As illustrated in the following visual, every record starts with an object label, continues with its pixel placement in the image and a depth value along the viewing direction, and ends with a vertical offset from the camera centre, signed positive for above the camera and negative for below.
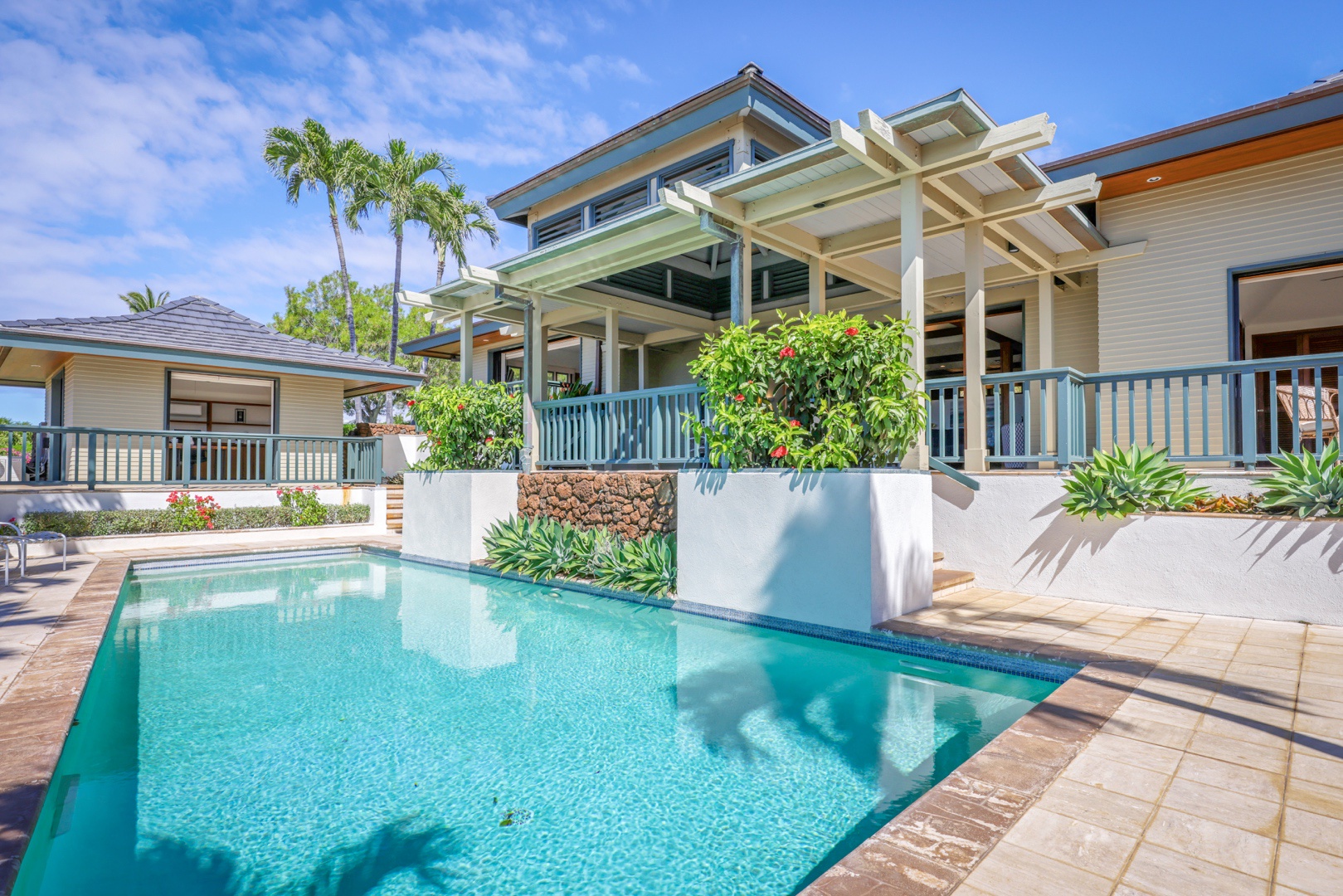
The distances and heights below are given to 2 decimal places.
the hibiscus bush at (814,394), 5.41 +0.56
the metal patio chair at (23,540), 7.42 -0.87
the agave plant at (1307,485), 4.84 -0.21
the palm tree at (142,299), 30.69 +7.48
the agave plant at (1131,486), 5.49 -0.24
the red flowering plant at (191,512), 11.34 -0.84
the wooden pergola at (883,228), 5.52 +2.47
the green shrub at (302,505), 12.75 -0.84
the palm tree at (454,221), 23.78 +8.79
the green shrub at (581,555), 6.96 -1.08
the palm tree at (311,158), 22.00 +10.01
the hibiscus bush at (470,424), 9.45 +0.52
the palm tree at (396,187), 22.77 +9.38
